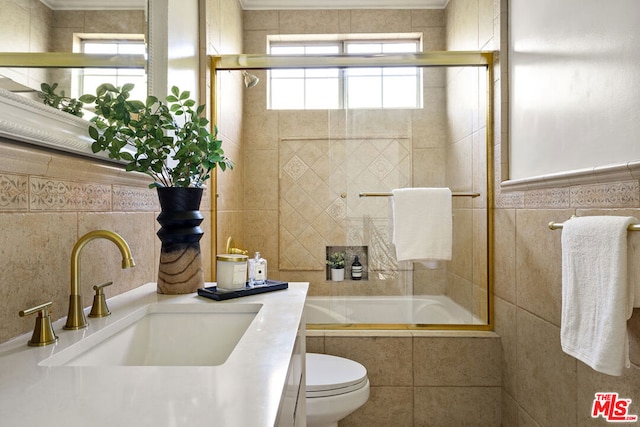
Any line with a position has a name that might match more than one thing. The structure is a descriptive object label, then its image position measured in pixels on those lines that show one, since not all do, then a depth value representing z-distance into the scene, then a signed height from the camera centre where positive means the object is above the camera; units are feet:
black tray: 3.50 -0.66
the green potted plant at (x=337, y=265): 7.82 -0.94
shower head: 8.25 +2.65
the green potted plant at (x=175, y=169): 3.48 +0.40
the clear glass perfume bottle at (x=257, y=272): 4.02 -0.54
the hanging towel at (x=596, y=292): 3.52 -0.69
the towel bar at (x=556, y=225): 4.53 -0.11
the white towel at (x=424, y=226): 7.06 -0.19
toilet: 5.21 -2.23
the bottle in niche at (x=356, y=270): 7.61 -0.99
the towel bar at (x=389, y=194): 7.18 +0.35
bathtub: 7.20 -1.67
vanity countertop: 1.48 -0.71
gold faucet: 2.64 -0.35
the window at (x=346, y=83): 7.42 +2.57
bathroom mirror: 2.48 +1.03
